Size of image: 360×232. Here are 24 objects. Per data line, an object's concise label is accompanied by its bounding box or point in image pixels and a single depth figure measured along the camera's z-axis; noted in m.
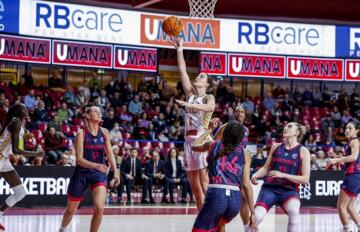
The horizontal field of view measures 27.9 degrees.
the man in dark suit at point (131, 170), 18.58
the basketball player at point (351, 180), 11.43
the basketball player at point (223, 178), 7.08
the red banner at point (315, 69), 22.64
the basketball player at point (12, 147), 10.50
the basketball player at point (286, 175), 8.73
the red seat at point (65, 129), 20.58
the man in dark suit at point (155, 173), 18.92
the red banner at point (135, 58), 21.02
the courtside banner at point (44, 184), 16.38
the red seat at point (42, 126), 20.19
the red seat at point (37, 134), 19.22
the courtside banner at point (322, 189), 19.14
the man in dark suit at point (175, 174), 19.22
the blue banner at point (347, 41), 22.38
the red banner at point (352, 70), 22.77
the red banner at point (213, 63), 21.66
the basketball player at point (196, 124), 9.41
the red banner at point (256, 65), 22.09
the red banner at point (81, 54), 19.95
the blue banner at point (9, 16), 18.64
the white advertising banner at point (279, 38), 21.61
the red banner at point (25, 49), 19.23
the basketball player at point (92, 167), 9.18
